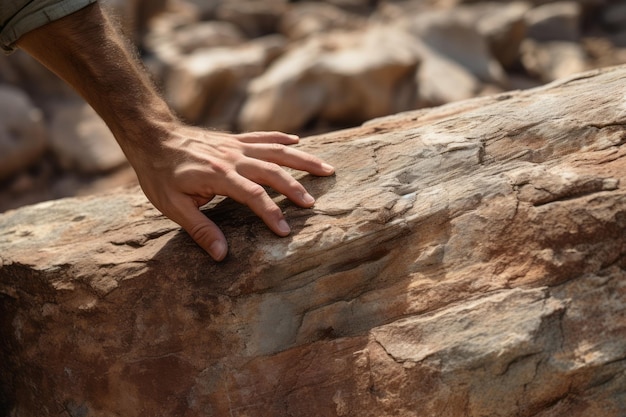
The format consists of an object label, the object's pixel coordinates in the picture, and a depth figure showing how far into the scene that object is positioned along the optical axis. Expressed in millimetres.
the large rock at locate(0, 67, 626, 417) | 1716
